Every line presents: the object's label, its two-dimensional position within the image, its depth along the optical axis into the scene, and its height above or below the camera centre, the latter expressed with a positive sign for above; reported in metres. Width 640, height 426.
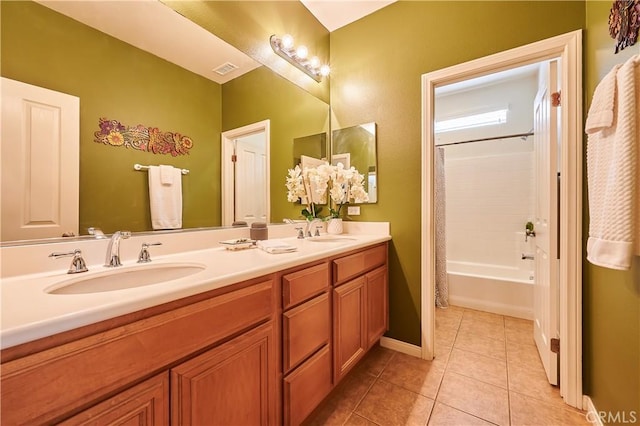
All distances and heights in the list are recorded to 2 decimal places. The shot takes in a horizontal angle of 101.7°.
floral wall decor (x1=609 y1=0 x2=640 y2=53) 0.94 +0.74
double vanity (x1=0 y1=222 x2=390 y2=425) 0.51 -0.32
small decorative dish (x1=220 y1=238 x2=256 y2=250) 1.34 -0.16
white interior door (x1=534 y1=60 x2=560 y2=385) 1.51 -0.08
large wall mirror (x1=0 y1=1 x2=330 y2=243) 0.90 +0.50
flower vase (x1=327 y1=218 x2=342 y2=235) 2.04 -0.10
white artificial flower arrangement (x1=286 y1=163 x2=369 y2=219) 1.82 +0.20
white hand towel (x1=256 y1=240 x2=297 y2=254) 1.24 -0.17
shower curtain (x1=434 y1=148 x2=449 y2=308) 2.83 -0.30
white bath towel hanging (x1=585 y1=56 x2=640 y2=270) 0.83 +0.15
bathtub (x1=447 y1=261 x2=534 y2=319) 2.50 -0.81
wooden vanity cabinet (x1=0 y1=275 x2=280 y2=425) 0.50 -0.38
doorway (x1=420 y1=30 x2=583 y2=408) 1.38 +0.05
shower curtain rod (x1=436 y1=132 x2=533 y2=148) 2.95 +0.90
